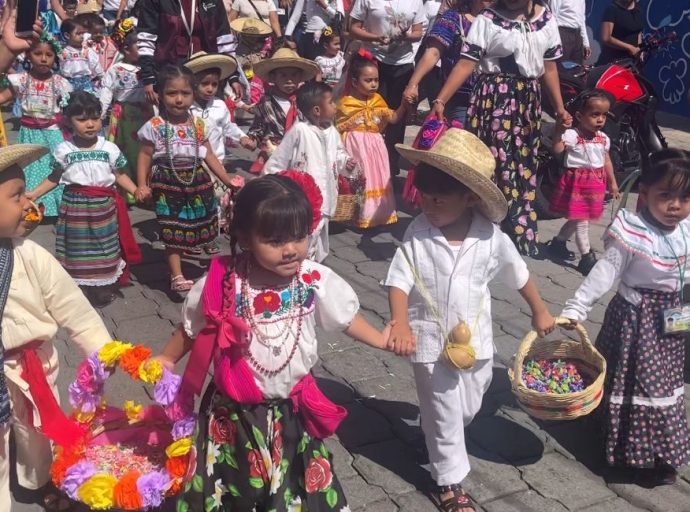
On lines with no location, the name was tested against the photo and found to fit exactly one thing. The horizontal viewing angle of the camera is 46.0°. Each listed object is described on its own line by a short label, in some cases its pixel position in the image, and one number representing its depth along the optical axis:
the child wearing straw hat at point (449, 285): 3.26
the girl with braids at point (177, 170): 5.38
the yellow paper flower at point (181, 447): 3.02
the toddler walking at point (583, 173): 6.25
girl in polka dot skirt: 3.60
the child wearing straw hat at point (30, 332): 2.96
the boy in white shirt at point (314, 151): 5.70
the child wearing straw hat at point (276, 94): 6.59
